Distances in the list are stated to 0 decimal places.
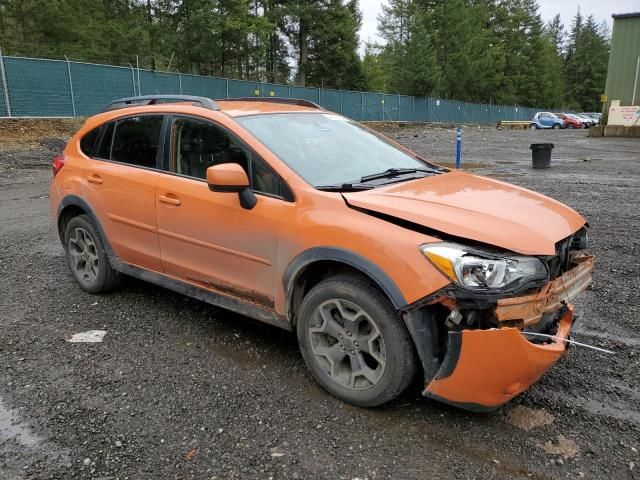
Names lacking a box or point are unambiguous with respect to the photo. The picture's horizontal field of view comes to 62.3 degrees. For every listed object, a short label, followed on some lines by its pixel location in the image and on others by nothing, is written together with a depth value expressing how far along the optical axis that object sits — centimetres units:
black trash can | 1453
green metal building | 2752
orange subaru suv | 260
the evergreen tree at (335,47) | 4466
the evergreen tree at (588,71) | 9362
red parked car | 4788
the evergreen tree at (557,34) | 11221
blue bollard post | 1378
